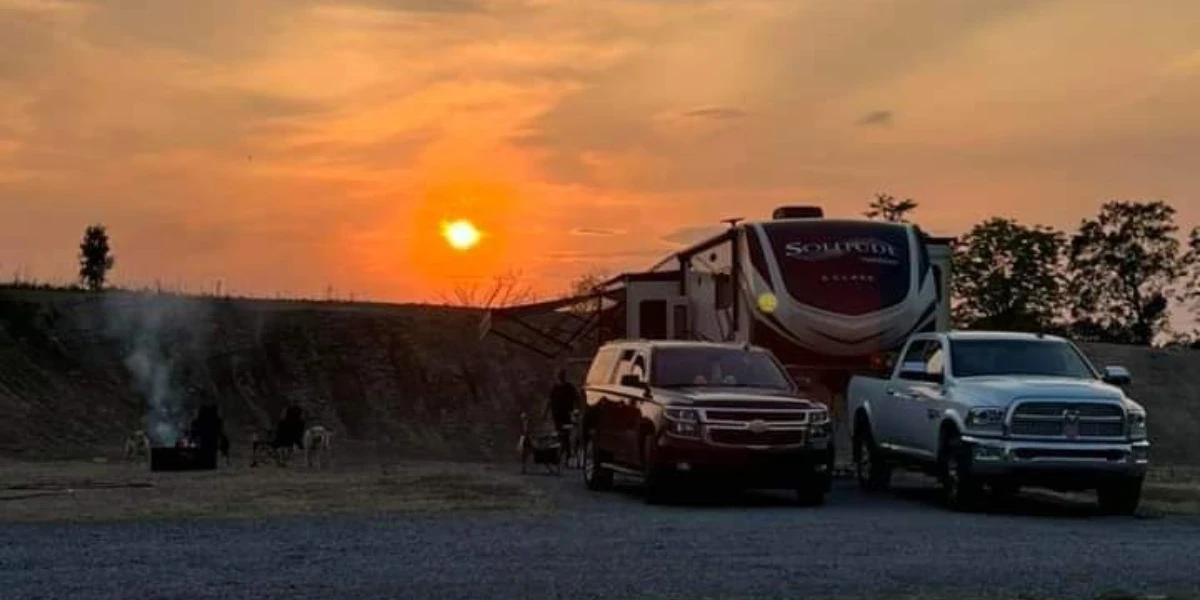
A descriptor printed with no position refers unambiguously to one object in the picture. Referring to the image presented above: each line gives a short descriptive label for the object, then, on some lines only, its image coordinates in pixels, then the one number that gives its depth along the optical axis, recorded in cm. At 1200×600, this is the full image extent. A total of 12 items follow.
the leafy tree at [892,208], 5915
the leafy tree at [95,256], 6057
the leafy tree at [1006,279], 6412
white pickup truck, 1758
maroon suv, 1819
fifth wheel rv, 2284
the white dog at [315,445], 2741
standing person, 2683
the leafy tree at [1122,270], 7388
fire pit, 2523
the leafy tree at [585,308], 3417
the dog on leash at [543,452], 2422
